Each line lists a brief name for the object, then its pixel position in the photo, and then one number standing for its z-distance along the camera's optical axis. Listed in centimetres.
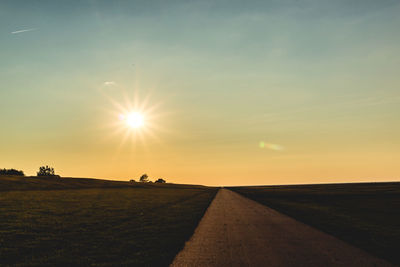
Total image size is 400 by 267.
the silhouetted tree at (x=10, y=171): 13729
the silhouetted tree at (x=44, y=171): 16836
